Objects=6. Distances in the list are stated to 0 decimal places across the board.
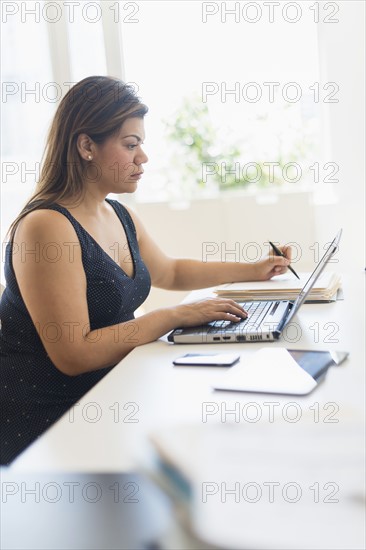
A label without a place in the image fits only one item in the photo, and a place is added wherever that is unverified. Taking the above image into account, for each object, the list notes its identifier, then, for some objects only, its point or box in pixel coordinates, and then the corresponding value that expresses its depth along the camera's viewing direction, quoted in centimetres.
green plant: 378
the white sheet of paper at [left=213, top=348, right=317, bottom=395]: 115
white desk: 94
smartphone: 133
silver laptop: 150
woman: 155
